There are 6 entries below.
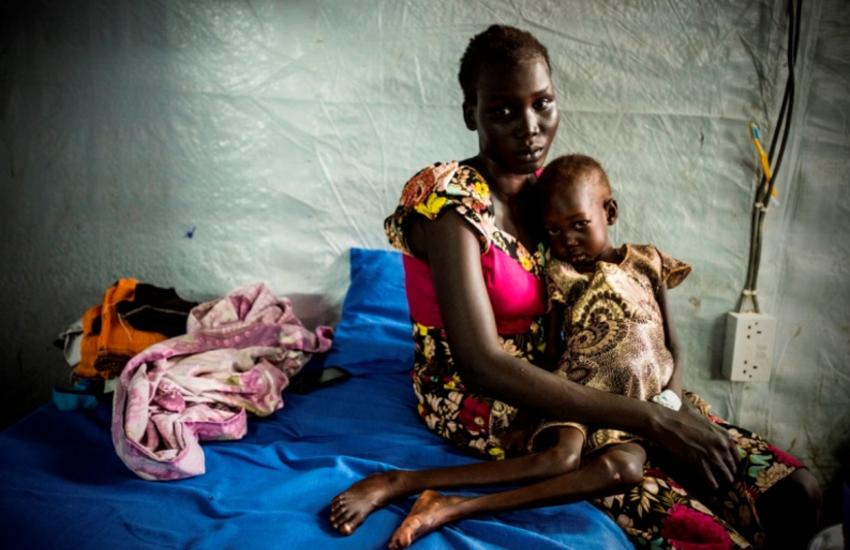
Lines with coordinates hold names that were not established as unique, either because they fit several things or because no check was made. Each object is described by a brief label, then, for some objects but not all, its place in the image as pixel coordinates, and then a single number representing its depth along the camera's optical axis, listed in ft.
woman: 3.34
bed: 3.00
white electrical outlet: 5.73
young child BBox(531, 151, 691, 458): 3.75
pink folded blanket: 3.68
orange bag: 4.91
